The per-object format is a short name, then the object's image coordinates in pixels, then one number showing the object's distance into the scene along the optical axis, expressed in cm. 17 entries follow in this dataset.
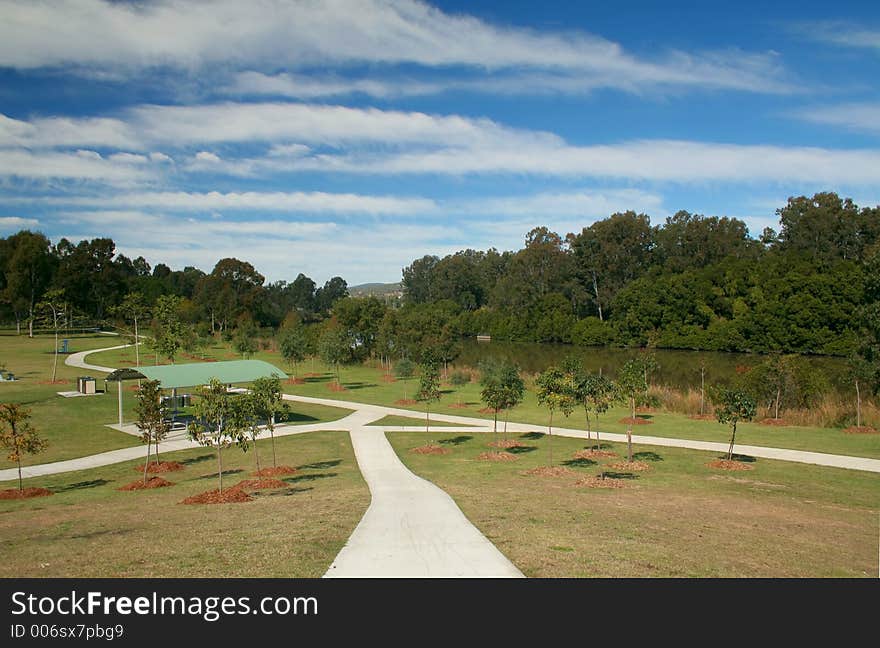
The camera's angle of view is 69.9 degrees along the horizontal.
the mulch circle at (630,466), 1795
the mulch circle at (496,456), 2004
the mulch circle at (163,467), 1933
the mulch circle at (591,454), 2008
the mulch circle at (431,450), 2142
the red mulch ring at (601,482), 1583
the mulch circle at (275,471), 1797
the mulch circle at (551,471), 1748
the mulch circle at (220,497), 1439
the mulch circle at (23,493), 1584
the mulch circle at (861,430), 2448
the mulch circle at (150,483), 1672
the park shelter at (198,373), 2692
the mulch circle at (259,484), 1641
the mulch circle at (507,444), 2233
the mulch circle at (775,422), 2699
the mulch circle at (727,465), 1811
